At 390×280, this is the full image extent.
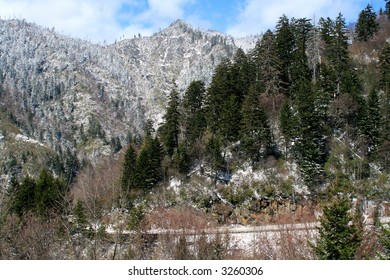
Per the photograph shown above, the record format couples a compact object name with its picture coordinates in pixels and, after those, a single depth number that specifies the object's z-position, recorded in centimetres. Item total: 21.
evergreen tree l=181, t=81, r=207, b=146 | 6084
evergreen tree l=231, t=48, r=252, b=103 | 6159
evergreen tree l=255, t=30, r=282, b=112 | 5891
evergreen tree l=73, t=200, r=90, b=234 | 3194
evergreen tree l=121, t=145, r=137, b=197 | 5503
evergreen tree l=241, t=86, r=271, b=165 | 5134
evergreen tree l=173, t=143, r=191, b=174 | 5500
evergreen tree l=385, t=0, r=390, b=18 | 7868
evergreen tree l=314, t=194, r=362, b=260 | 1652
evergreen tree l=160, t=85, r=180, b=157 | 5841
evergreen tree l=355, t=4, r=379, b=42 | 7519
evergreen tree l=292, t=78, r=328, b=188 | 4666
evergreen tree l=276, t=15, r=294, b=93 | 6341
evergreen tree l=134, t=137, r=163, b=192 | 5484
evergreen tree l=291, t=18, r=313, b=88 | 6027
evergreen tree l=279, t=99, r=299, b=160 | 4978
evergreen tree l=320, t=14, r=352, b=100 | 5450
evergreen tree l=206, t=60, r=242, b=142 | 5478
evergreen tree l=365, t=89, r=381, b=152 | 4884
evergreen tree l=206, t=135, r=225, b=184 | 5188
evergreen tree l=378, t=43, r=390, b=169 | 4588
